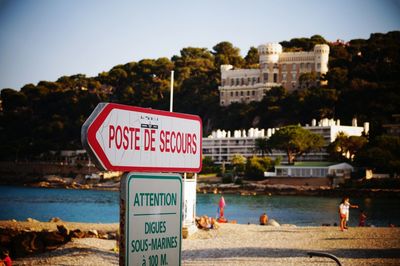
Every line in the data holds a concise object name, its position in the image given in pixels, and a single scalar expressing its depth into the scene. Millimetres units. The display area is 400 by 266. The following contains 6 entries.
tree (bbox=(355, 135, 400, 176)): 76812
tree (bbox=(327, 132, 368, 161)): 82312
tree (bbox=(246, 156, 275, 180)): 88188
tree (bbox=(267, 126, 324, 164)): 87188
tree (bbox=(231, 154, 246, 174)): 90250
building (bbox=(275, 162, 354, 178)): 81062
